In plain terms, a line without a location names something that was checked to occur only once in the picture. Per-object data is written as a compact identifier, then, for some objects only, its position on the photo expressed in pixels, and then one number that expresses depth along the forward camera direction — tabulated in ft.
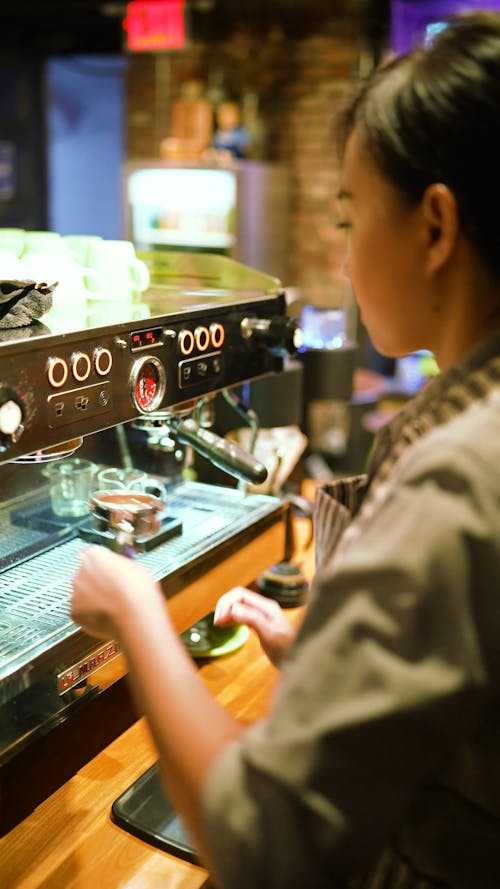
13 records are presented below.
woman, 1.73
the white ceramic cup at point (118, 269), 4.19
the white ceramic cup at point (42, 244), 4.20
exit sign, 15.34
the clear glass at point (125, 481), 4.28
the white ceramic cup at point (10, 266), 3.46
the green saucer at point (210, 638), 4.37
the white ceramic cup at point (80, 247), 4.33
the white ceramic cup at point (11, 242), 3.99
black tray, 3.09
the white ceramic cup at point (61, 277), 3.76
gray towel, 3.07
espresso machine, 3.00
